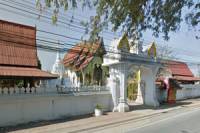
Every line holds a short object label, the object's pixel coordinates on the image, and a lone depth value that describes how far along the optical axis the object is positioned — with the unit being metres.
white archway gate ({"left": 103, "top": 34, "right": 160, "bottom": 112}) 10.96
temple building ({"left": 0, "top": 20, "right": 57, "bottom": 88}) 9.48
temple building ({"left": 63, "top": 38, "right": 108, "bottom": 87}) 15.23
